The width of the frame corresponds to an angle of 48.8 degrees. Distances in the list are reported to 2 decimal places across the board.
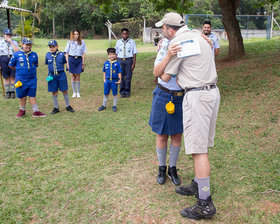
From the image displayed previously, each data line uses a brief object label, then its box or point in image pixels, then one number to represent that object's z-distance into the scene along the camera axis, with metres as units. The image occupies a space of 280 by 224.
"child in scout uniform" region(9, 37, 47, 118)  6.97
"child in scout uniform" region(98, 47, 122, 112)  7.75
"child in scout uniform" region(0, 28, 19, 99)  8.61
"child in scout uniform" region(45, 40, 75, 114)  7.38
